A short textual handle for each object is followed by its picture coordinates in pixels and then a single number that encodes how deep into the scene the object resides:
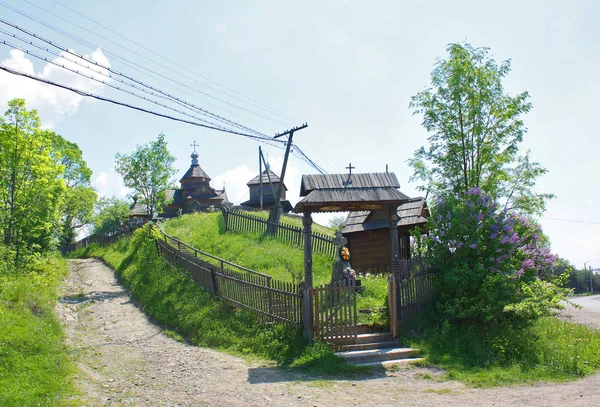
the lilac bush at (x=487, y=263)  11.12
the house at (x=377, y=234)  18.58
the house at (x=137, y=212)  52.88
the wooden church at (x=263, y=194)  46.23
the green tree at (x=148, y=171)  32.50
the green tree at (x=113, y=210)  50.54
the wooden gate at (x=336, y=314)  10.70
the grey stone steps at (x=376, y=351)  10.05
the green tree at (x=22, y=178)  17.20
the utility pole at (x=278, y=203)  23.03
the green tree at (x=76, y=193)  41.66
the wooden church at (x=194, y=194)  49.31
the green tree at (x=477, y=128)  14.99
